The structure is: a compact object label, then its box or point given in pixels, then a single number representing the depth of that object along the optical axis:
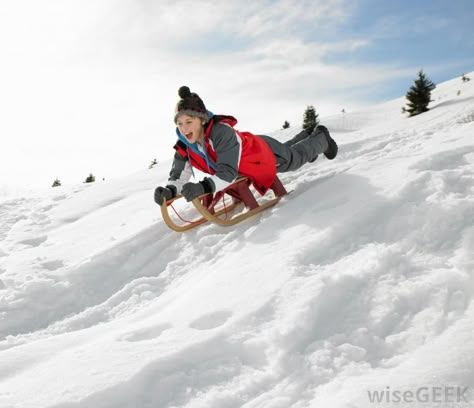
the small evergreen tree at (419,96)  15.36
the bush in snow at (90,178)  14.74
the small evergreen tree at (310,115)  21.96
